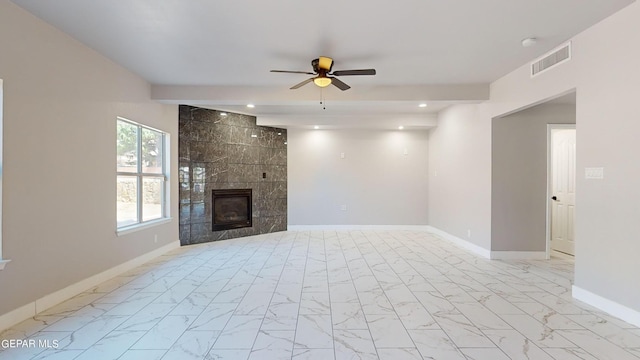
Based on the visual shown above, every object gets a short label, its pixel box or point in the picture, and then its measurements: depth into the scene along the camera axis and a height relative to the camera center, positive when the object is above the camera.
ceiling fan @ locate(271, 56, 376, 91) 3.55 +1.20
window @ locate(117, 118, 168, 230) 4.35 +0.07
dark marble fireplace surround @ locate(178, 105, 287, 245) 5.96 +0.24
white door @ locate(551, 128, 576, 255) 5.40 -0.19
